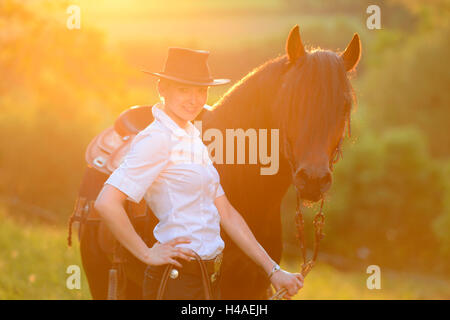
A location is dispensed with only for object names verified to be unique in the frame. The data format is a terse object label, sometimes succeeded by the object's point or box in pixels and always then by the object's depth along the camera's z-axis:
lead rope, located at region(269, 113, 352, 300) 5.12
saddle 6.85
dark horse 5.08
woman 4.67
